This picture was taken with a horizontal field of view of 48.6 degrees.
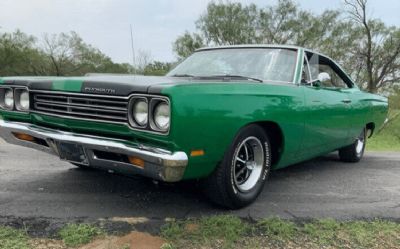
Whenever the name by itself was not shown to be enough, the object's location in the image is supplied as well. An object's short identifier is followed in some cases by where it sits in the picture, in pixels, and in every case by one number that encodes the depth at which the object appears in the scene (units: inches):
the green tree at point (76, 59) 1855.4
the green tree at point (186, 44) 1520.7
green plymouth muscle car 120.8
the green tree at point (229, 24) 1542.8
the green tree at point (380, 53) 1231.0
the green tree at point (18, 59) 1779.0
